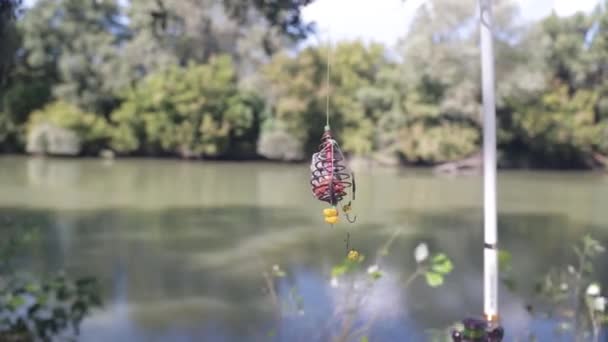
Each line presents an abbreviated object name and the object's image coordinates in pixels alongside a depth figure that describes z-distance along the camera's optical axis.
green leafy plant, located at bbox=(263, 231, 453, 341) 1.45
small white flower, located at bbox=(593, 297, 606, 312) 1.56
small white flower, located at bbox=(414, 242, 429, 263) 1.51
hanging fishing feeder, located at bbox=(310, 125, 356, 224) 0.85
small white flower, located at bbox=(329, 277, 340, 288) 1.82
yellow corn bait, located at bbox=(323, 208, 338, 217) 0.78
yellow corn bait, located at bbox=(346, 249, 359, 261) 0.83
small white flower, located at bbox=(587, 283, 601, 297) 1.62
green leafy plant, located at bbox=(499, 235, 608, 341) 1.56
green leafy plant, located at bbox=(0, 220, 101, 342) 1.89
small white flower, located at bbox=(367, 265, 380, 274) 1.67
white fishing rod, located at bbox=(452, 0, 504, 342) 0.96
